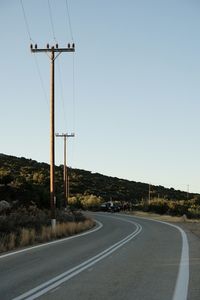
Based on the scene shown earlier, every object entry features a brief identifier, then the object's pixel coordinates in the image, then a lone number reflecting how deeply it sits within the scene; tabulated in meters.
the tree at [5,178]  53.70
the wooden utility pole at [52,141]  31.61
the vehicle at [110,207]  76.94
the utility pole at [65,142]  70.96
